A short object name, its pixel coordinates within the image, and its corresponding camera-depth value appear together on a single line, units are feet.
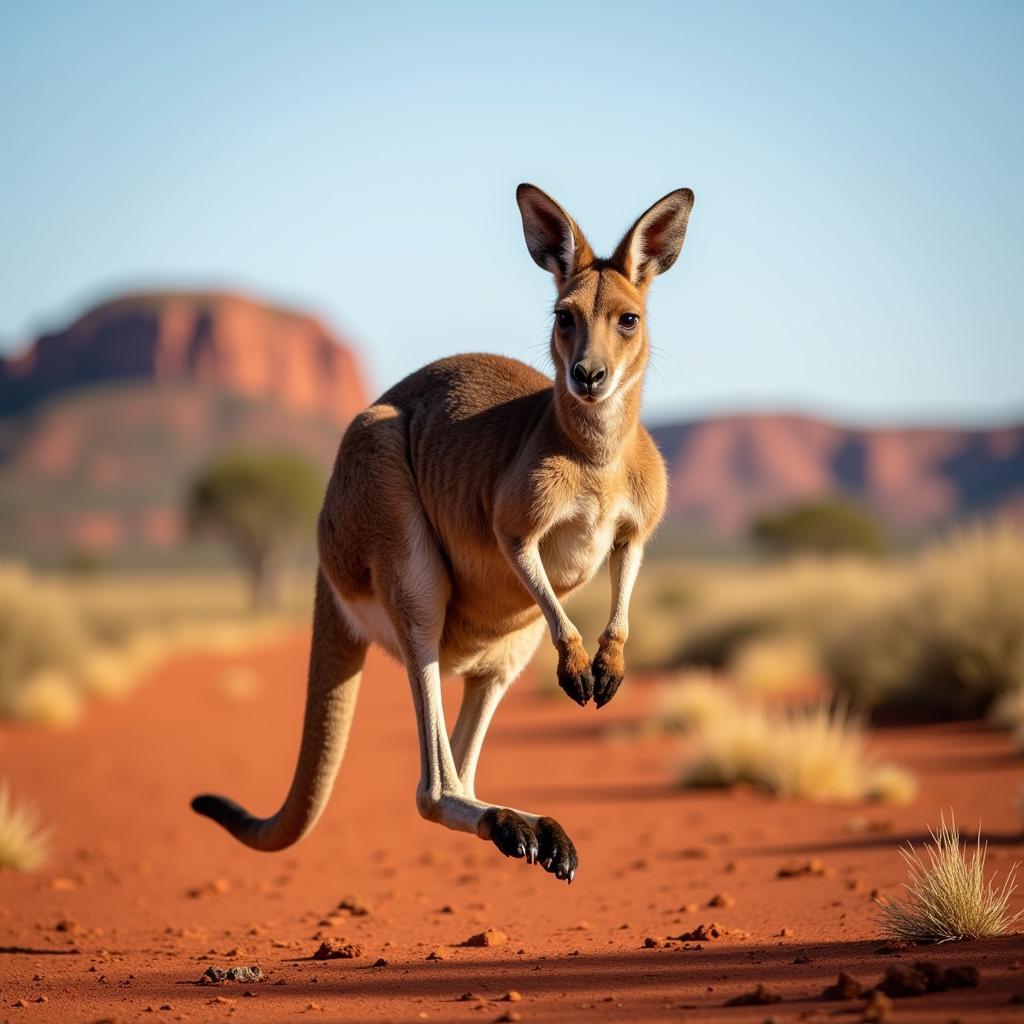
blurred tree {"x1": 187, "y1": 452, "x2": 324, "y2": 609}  194.18
